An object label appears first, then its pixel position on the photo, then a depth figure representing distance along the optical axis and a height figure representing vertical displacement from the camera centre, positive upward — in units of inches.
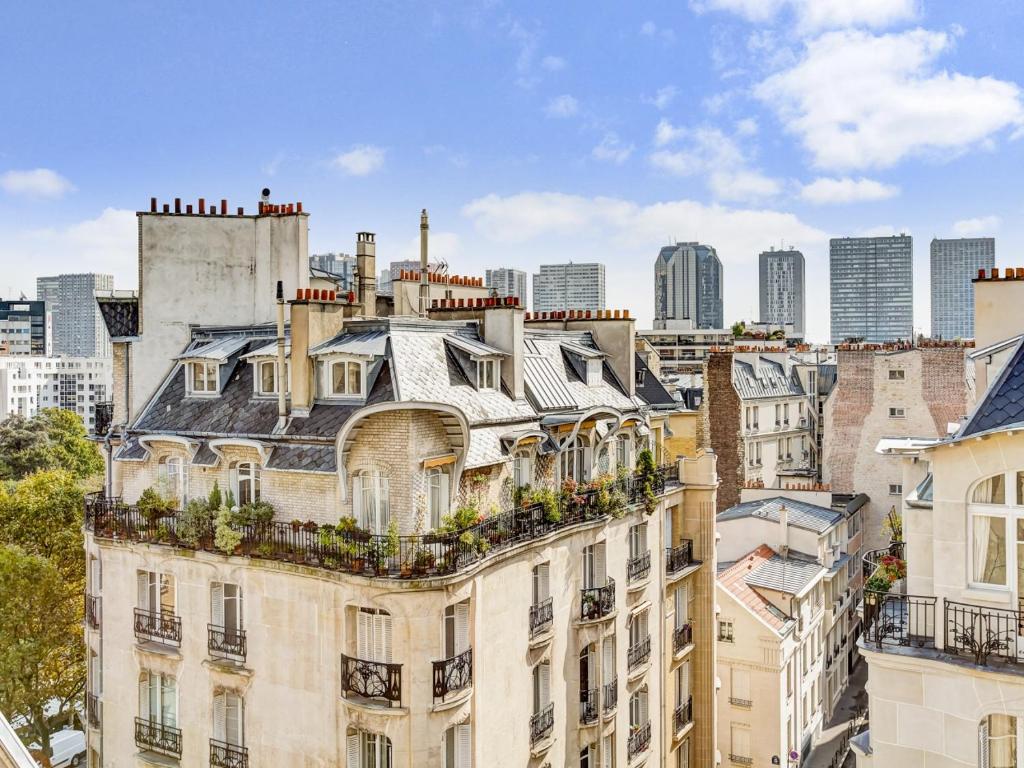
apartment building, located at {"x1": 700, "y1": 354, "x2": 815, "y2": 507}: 2252.7 -120.1
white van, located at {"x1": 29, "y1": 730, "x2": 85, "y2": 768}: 1496.1 -616.6
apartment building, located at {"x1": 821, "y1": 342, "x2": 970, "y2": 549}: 2053.4 -74.8
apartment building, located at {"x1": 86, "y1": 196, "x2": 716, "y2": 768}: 808.9 -164.1
